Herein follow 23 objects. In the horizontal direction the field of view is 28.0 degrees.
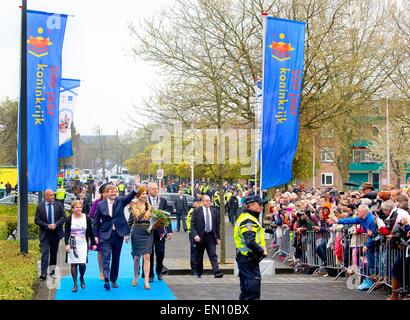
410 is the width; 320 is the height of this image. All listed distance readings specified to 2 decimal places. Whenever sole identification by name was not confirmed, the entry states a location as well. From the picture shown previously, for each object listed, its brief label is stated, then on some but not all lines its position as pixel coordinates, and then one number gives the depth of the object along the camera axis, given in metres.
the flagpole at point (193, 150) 21.32
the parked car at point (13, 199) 42.25
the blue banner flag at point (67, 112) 27.64
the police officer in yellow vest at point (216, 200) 36.09
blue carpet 13.64
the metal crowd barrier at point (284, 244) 20.49
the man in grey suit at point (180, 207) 31.70
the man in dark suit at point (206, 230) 17.14
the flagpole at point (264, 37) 18.00
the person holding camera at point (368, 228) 14.81
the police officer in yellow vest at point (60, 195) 36.97
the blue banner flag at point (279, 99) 18.06
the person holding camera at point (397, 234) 13.27
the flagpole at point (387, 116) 38.41
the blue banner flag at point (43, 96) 16.89
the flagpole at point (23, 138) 15.30
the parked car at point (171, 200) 41.28
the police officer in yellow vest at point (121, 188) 44.54
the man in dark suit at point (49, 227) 15.70
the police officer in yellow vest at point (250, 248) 10.91
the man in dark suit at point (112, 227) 14.97
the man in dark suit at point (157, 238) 16.22
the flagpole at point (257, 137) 24.55
